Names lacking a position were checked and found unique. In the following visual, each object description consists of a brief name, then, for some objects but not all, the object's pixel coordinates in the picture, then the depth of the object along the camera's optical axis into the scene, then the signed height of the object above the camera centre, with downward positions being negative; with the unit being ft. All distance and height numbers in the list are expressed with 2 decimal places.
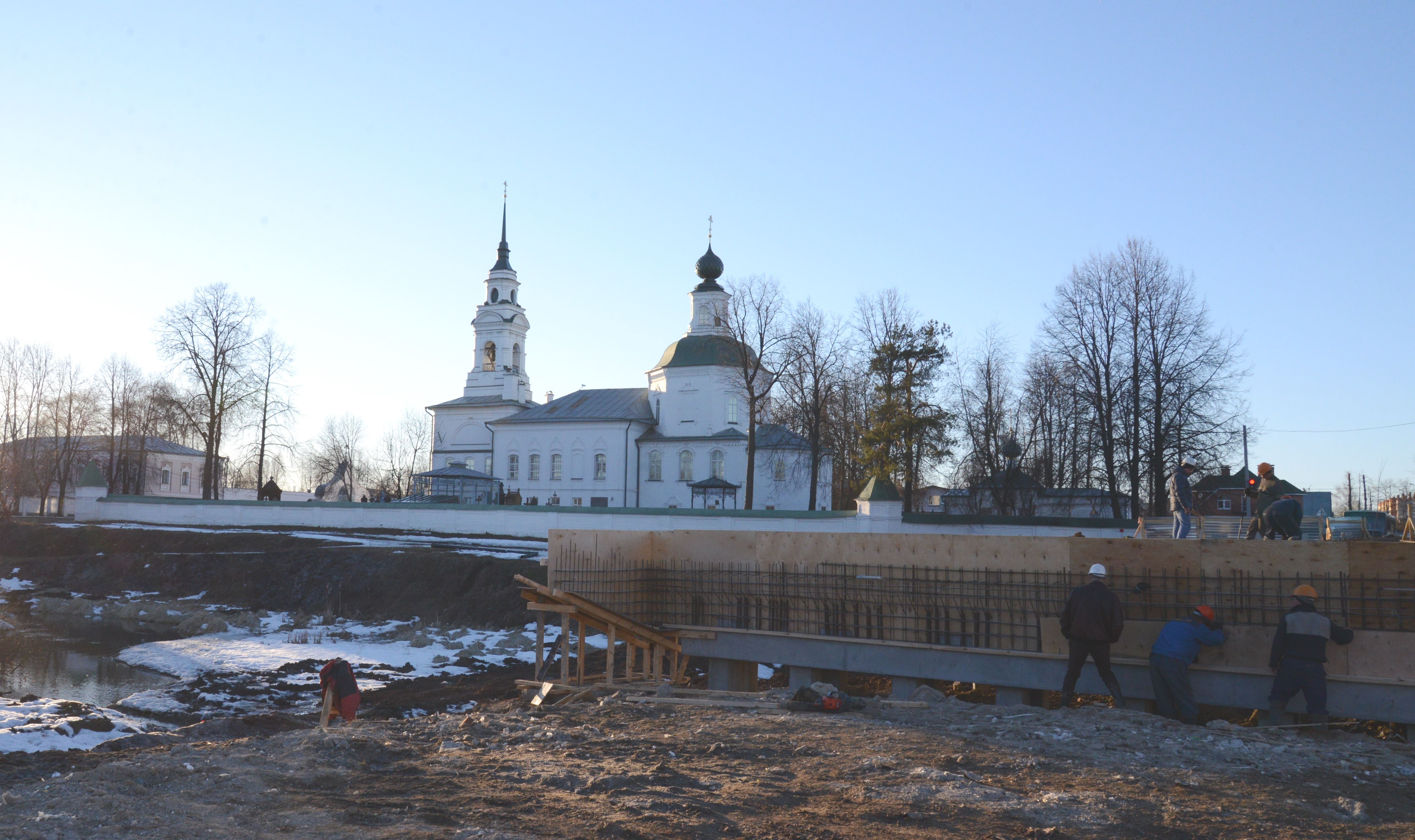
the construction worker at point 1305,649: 31.45 -4.15
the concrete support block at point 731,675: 47.83 -8.13
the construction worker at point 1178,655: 33.71 -4.72
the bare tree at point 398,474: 265.54 +7.84
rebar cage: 35.17 -3.57
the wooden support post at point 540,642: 44.19 -6.29
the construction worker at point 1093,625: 35.17 -3.90
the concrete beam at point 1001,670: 33.32 -6.34
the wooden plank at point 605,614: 40.45 -4.60
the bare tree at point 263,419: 151.02 +12.37
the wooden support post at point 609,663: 42.63 -6.86
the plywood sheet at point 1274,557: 35.17 -1.35
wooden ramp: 41.14 -6.03
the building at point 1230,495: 95.71 +3.28
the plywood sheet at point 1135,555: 37.81 -1.48
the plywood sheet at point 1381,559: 34.01 -1.27
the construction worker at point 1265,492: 44.55 +1.29
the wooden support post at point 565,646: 41.73 -5.95
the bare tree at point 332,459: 289.33 +12.58
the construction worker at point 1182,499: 47.32 +0.93
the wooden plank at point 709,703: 36.37 -7.20
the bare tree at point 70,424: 173.68 +12.74
